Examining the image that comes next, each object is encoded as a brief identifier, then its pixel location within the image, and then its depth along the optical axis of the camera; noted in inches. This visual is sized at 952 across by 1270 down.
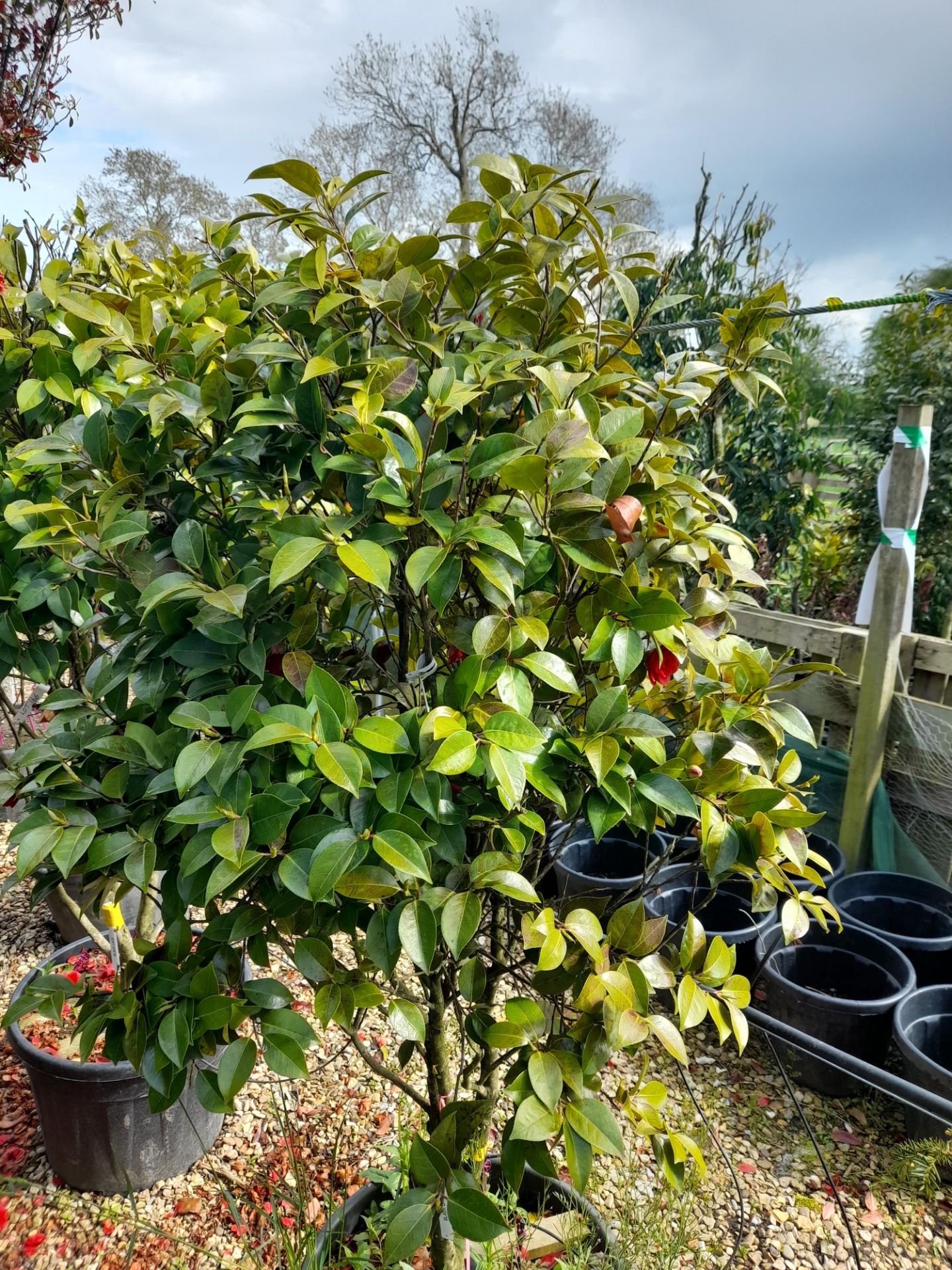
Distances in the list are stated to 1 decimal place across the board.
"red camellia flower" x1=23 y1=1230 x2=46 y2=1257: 69.9
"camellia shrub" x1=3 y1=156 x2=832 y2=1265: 36.3
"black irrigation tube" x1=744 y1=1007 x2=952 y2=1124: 55.1
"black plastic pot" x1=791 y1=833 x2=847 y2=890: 118.8
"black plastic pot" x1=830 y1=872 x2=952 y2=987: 104.0
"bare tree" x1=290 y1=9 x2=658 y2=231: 962.7
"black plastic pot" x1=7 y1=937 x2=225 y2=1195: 72.4
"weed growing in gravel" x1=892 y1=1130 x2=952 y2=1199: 75.6
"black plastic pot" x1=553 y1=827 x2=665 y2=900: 126.6
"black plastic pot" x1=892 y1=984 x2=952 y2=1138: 80.9
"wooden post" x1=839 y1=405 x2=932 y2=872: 118.3
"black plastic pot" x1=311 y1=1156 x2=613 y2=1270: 58.6
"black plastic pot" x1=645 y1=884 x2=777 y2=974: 104.2
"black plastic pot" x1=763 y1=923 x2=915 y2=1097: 92.6
